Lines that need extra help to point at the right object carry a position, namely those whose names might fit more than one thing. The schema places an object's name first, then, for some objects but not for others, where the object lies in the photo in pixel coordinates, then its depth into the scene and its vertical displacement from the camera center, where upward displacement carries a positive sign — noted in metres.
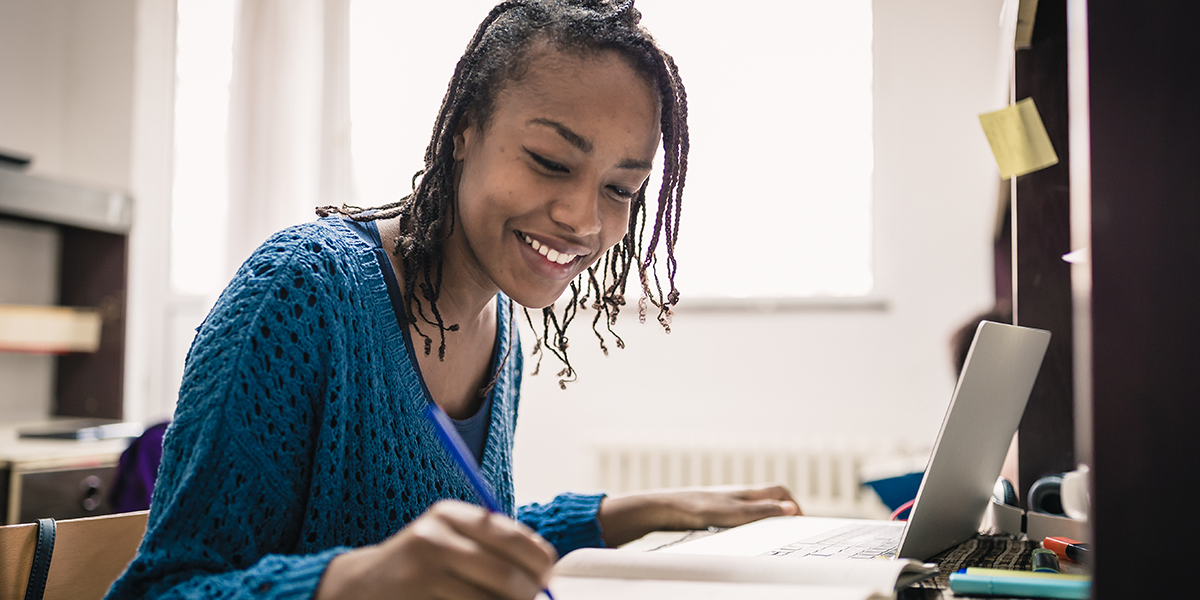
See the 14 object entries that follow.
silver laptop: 0.71 -0.14
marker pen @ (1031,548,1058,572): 0.68 -0.19
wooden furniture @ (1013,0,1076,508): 1.02 +0.07
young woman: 0.55 -0.03
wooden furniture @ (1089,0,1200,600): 0.45 +0.02
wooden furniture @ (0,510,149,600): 0.76 -0.22
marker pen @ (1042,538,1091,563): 0.75 -0.21
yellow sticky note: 0.90 +0.20
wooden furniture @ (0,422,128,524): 1.97 -0.39
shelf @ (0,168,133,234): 2.39 +0.35
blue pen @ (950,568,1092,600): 0.60 -0.19
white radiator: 2.51 -0.45
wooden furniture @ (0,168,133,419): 2.69 +0.10
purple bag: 1.64 -0.30
